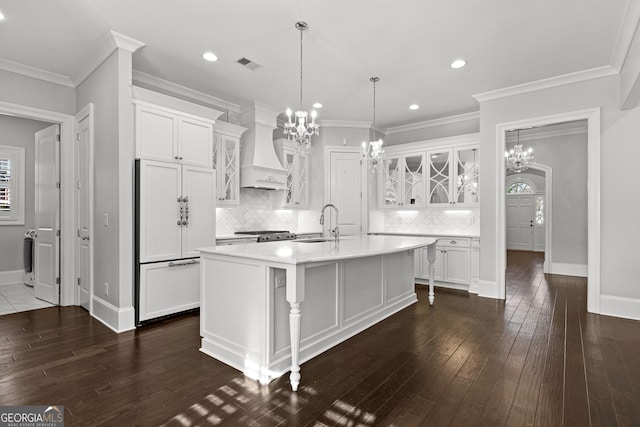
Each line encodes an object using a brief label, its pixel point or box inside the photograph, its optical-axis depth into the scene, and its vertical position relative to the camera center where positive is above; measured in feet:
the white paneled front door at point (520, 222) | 34.09 -0.98
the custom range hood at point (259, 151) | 16.14 +3.20
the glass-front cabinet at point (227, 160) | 14.93 +2.51
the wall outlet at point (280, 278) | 7.79 -1.61
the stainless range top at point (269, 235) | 14.83 -1.11
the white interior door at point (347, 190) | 19.48 +1.41
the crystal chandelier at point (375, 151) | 12.85 +2.51
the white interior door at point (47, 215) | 13.71 -0.12
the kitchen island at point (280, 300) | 7.53 -2.40
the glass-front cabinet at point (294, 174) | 18.29 +2.33
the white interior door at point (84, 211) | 12.53 +0.03
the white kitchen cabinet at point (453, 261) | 16.49 -2.54
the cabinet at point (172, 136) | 11.22 +2.90
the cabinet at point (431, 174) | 17.28 +2.26
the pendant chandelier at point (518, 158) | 20.91 +3.61
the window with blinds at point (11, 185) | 17.65 +1.54
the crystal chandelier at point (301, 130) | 9.71 +2.61
